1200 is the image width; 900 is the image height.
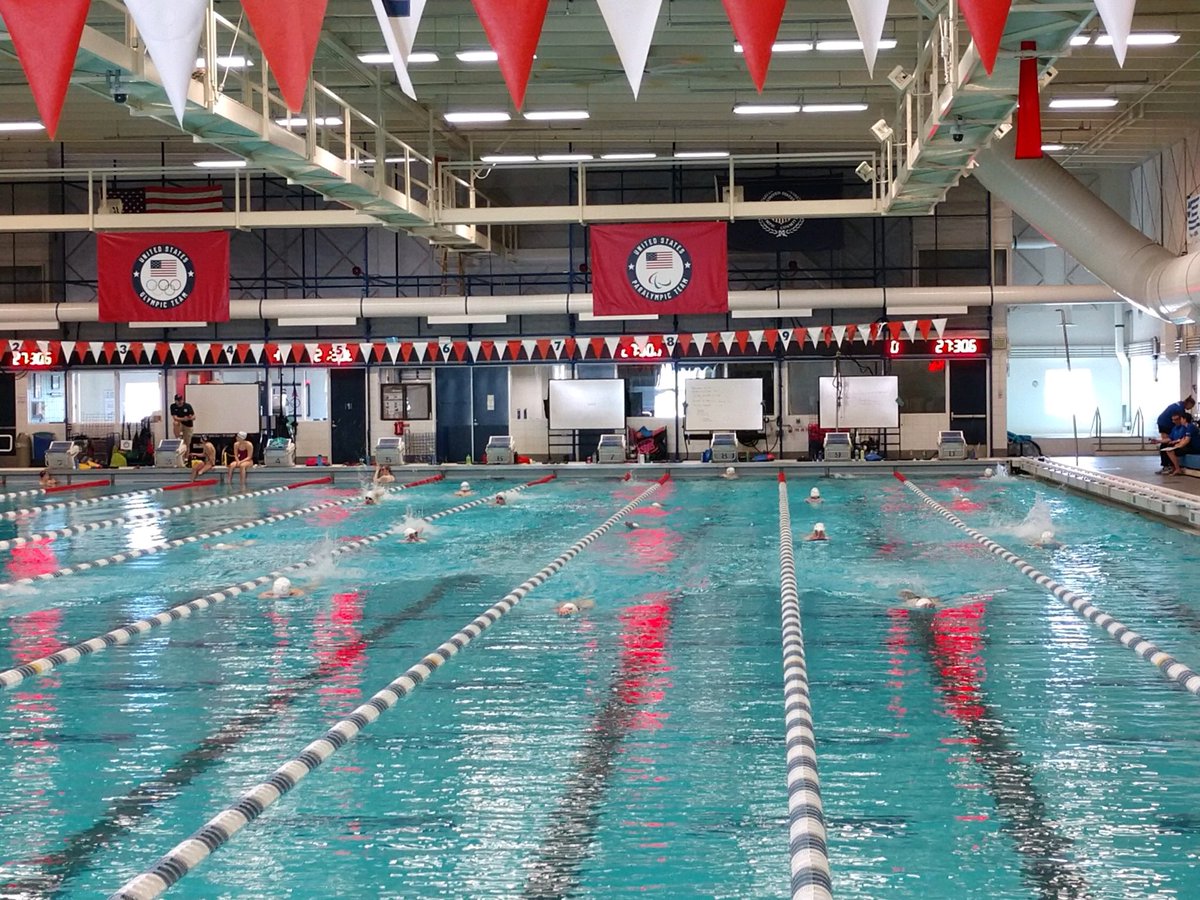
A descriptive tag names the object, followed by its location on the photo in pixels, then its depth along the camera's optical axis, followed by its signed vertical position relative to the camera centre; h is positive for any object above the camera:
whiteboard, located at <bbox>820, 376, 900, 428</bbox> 25.25 +0.28
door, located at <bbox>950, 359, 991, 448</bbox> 26.09 +0.37
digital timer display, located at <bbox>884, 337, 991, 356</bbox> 25.17 +1.27
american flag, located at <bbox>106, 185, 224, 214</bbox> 22.69 +3.87
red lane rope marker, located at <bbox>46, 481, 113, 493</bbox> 20.20 -0.91
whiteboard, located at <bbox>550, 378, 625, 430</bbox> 25.97 +0.32
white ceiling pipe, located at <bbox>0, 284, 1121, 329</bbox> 23.72 +2.10
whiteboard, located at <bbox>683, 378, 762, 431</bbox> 25.59 +0.31
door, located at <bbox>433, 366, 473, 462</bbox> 27.12 +0.22
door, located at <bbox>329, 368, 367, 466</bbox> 27.20 +0.35
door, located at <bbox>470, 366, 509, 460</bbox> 27.14 +0.37
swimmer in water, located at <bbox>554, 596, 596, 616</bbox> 9.05 -1.26
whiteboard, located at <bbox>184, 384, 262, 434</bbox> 26.59 +0.35
